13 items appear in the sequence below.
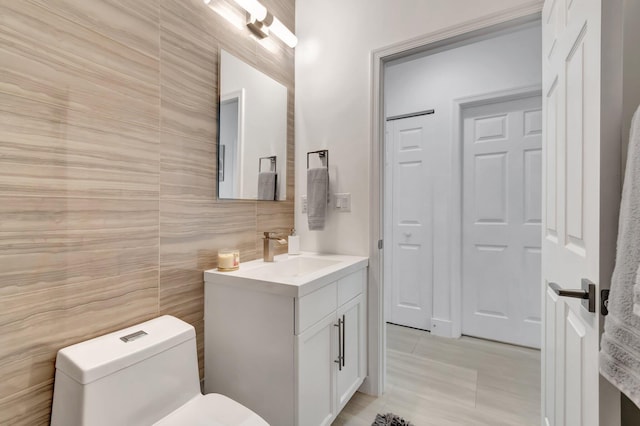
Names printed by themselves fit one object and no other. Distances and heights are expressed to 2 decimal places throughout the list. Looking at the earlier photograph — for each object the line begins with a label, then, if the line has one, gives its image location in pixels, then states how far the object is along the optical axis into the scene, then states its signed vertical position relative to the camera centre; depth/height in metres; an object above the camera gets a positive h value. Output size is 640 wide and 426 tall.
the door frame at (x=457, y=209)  2.45 +0.01
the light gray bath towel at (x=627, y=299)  0.54 -0.16
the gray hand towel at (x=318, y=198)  1.84 +0.07
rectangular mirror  1.54 +0.43
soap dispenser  1.86 -0.22
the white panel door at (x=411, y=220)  2.60 -0.08
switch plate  1.84 +0.05
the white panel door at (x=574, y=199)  0.68 +0.04
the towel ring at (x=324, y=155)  1.91 +0.35
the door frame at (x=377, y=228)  1.74 -0.10
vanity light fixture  1.59 +1.07
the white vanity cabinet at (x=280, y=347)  1.18 -0.59
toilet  0.86 -0.55
